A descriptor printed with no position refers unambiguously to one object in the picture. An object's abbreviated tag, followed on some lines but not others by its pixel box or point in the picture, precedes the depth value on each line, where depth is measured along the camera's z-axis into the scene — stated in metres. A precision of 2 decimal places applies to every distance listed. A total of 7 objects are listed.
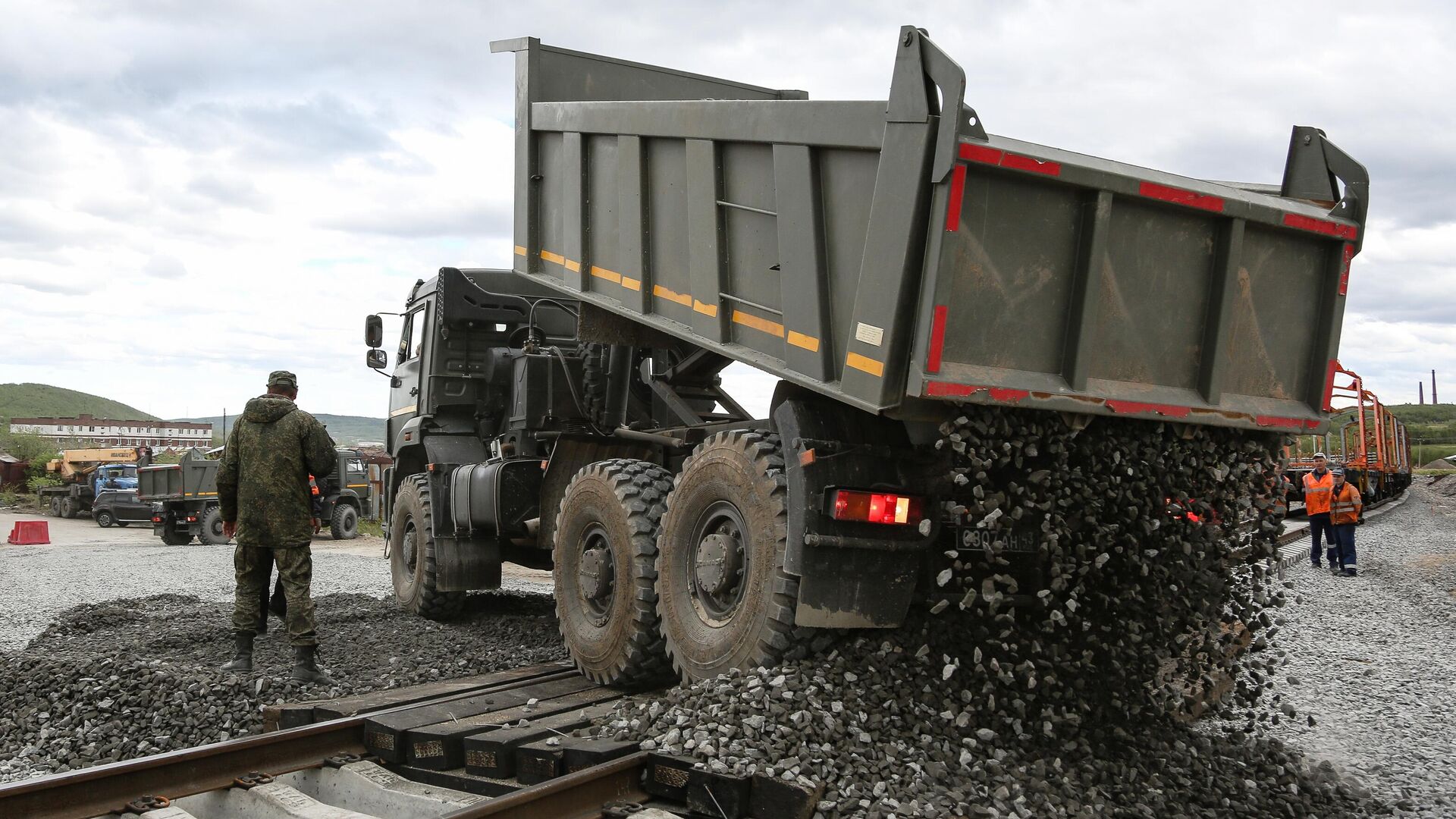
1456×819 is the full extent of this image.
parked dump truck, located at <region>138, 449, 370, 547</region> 23.83
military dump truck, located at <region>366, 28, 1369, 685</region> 4.02
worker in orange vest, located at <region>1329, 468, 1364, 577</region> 13.16
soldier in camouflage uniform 6.56
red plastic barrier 22.25
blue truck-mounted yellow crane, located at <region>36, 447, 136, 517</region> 34.12
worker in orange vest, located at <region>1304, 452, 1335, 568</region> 13.88
